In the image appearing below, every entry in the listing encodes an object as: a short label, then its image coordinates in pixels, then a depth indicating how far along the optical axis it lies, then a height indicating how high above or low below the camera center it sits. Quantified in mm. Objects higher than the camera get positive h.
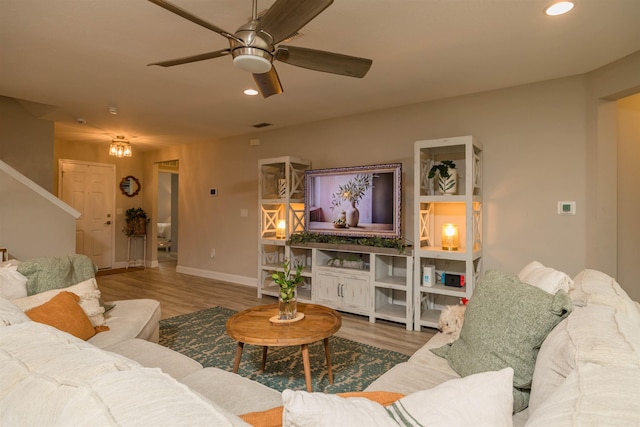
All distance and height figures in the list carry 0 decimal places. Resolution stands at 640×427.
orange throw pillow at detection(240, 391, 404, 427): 979 -581
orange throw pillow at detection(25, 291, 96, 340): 1890 -550
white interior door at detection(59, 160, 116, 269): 6531 +258
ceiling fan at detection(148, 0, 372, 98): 1548 +900
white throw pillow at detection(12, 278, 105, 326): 2050 -504
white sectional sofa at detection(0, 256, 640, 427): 513 -303
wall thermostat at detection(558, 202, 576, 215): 3213 +72
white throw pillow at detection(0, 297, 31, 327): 899 -269
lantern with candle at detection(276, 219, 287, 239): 4940 -189
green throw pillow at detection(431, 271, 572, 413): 1275 -439
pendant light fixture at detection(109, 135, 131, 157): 5422 +1040
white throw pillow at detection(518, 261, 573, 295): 1604 -306
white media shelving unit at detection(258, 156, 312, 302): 4617 +9
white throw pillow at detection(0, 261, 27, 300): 2045 -405
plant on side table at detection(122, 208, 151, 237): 7125 -132
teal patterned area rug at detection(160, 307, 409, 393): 2451 -1147
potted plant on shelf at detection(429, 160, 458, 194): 3521 +402
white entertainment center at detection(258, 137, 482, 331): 3434 -474
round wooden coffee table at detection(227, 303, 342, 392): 2027 -703
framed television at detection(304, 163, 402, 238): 3838 +179
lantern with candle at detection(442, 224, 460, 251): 3584 -228
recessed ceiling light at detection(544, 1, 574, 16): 2066 +1251
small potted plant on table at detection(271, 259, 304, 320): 2359 -555
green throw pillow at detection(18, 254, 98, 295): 2236 -383
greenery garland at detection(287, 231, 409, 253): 3723 -282
